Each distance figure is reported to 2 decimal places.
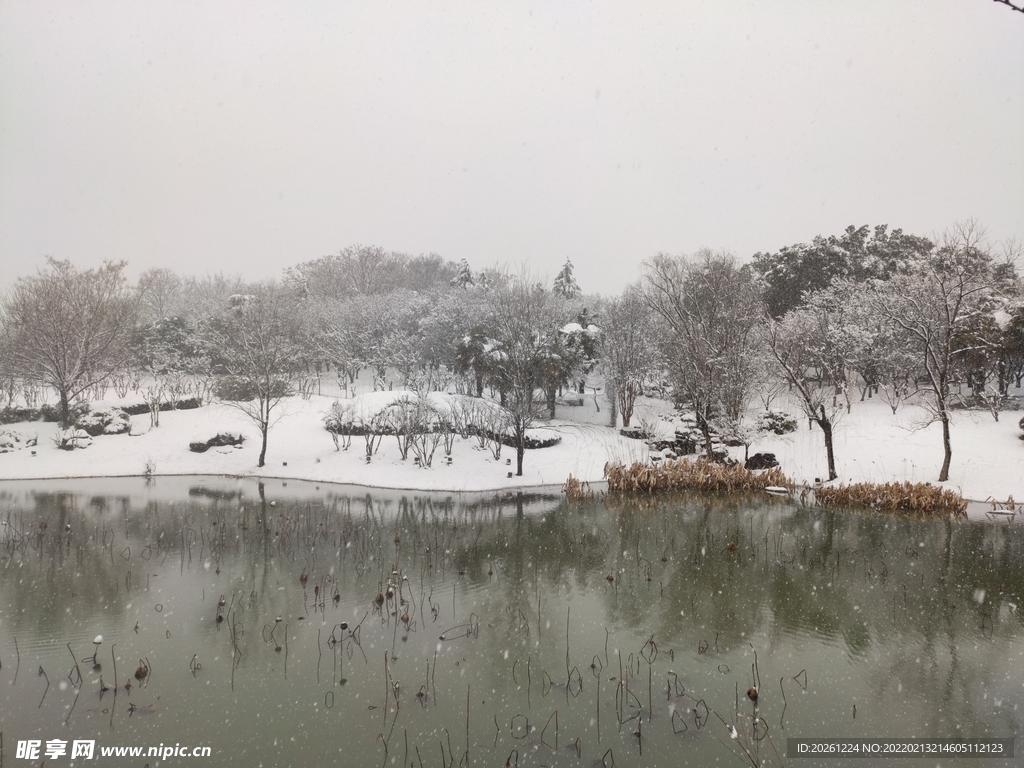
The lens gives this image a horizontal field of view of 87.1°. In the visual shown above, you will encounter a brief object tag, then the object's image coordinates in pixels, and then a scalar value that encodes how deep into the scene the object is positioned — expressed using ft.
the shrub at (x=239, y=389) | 74.00
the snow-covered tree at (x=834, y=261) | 106.73
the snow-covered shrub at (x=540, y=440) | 71.31
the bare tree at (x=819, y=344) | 74.54
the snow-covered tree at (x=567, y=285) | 147.64
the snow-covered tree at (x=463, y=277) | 148.15
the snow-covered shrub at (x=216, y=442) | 71.36
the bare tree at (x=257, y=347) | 69.67
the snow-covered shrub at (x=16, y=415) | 78.18
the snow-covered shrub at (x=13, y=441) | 70.03
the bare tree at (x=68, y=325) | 77.25
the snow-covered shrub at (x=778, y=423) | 76.74
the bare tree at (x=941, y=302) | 53.94
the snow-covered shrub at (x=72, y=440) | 71.00
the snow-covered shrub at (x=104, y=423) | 74.74
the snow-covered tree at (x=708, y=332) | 70.13
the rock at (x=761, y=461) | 66.18
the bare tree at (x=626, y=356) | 87.15
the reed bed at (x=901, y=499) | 47.60
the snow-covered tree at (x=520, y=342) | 62.75
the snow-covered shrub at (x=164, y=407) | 82.84
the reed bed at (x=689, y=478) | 57.67
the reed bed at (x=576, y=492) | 54.24
